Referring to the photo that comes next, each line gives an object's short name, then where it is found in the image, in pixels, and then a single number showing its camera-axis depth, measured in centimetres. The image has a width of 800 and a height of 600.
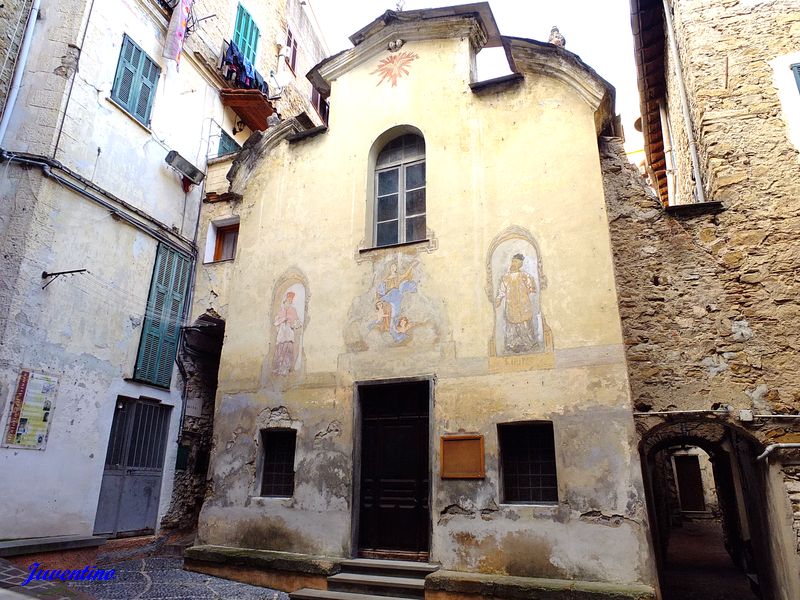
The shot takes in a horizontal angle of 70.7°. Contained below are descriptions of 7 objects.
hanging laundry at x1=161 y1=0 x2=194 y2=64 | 1111
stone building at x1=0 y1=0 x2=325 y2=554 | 811
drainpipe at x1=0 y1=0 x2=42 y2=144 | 874
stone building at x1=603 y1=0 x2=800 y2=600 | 633
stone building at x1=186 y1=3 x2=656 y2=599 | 660
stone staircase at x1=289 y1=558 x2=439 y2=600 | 656
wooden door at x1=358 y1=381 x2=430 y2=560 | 743
